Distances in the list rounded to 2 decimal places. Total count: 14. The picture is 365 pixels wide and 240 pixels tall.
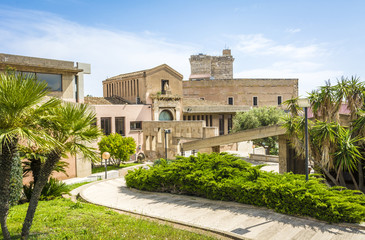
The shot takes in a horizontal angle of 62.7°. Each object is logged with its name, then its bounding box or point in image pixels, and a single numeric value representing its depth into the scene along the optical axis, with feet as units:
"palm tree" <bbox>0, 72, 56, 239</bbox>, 21.66
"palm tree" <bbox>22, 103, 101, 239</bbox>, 25.03
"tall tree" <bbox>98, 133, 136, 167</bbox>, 88.78
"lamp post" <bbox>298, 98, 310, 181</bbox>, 38.87
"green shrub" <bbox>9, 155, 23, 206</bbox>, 40.16
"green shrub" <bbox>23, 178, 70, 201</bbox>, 44.47
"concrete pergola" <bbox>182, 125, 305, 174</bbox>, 53.09
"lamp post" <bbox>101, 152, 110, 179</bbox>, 68.23
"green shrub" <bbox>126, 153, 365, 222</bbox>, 32.68
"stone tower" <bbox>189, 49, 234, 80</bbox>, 219.61
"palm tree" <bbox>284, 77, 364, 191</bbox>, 44.61
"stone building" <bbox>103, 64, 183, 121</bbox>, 118.21
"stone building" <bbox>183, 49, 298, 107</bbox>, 184.55
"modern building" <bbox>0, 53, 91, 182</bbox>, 72.45
